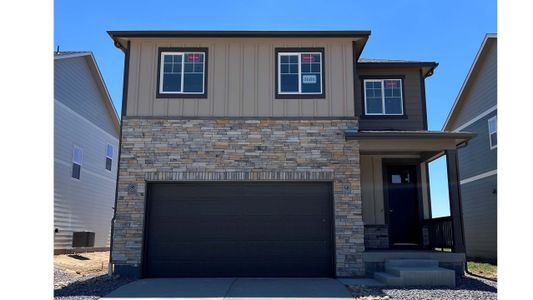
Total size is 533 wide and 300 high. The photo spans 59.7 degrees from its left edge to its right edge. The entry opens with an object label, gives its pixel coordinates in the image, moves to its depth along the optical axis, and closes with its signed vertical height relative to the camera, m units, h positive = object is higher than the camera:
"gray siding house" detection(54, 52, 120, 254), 15.95 +2.63
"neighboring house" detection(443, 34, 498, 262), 15.06 +2.37
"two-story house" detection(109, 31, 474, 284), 10.48 +1.52
